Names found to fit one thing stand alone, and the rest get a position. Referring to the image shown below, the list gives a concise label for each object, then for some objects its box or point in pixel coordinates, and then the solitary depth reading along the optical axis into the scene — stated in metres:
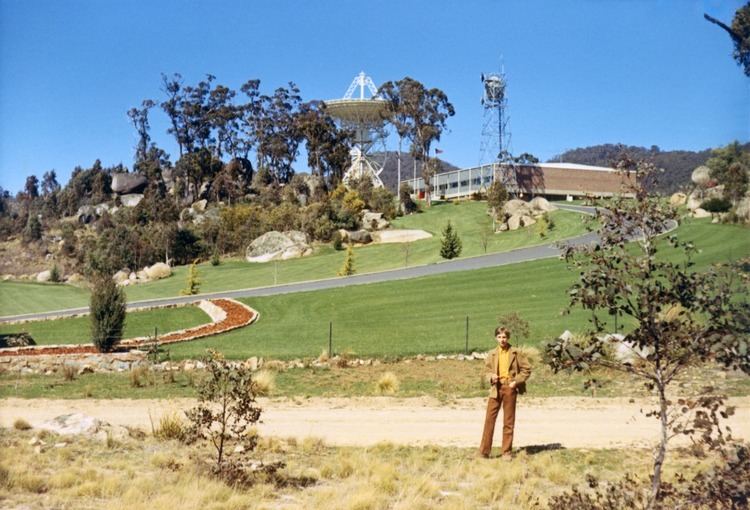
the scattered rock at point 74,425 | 9.35
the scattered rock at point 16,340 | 23.72
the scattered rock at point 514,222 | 53.98
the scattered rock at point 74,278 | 50.12
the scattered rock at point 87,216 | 70.88
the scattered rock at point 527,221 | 53.41
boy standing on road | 8.48
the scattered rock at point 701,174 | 56.38
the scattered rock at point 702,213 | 41.13
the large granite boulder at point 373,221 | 58.81
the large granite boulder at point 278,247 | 52.97
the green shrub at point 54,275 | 50.38
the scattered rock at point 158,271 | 48.75
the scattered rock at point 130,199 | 72.58
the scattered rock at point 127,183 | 75.19
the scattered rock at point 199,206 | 69.69
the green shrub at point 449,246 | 43.66
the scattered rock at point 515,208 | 55.22
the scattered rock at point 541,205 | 57.10
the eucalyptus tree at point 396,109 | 76.06
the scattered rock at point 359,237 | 56.09
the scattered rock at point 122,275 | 48.67
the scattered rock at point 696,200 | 42.70
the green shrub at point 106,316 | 21.78
